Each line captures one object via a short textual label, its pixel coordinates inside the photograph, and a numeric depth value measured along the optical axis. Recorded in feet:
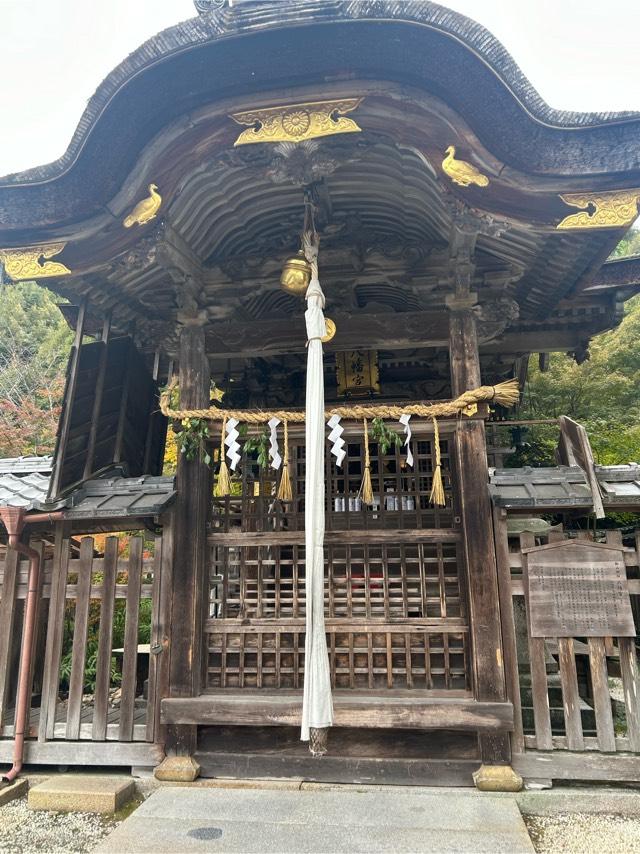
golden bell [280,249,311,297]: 15.55
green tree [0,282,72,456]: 59.47
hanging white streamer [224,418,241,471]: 16.15
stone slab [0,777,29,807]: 14.96
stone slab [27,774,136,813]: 14.26
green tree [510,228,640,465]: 44.88
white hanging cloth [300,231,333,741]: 12.47
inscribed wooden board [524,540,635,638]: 14.97
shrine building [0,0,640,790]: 13.85
